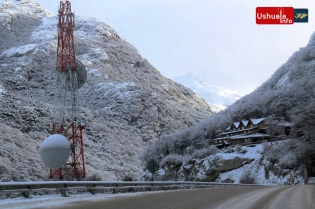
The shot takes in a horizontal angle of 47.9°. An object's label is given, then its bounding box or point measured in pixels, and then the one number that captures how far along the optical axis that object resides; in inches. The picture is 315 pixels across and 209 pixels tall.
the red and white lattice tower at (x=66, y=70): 1491.1
